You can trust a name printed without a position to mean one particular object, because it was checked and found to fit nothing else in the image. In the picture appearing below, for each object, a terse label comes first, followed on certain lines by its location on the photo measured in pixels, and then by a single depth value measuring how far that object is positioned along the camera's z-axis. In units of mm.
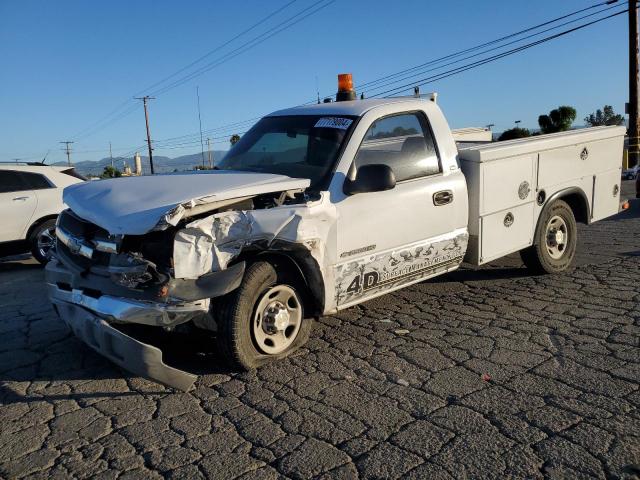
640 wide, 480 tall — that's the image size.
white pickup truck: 3639
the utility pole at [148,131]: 71006
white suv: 8664
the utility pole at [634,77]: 21909
